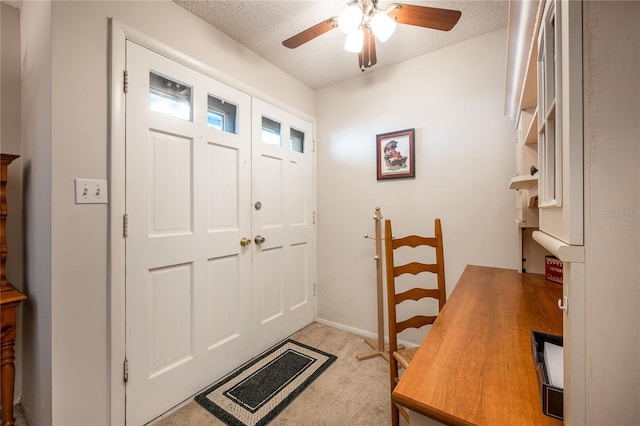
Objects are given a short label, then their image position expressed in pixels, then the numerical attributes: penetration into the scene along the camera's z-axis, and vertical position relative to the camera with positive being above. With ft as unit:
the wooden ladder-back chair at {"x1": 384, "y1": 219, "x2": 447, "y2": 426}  4.59 -1.57
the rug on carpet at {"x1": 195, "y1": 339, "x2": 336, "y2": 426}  5.16 -3.83
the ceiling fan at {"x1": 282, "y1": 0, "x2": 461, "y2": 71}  4.42 +3.32
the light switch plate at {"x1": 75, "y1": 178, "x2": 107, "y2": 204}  4.19 +0.34
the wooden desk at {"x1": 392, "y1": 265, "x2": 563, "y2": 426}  1.99 -1.45
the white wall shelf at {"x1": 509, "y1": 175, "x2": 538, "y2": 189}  3.71 +0.46
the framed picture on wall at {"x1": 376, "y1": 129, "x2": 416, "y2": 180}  7.52 +1.69
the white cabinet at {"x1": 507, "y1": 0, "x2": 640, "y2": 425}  1.46 +0.03
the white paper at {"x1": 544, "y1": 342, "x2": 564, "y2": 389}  2.19 -1.35
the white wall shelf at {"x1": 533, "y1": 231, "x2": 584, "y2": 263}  1.54 -0.23
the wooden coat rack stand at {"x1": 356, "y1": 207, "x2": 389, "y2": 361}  7.10 -2.71
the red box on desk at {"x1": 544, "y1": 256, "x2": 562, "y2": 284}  5.07 -1.10
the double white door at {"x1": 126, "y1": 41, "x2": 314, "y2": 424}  4.86 -0.41
